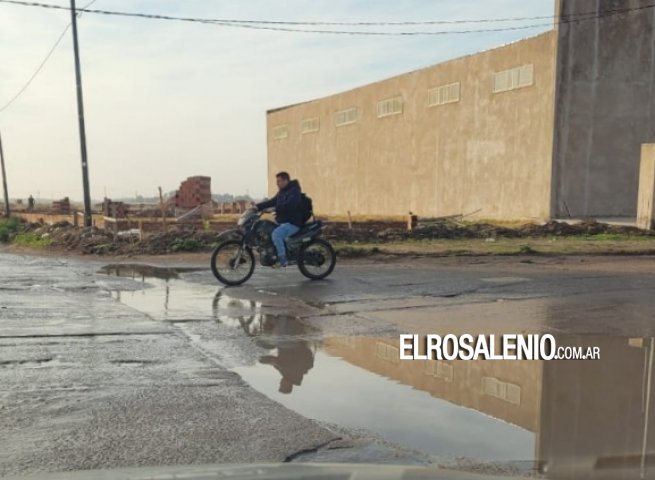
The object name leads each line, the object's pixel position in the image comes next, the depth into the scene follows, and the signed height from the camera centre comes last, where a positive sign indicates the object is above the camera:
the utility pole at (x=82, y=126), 20.88 +2.05
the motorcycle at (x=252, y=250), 10.96 -1.15
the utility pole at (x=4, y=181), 42.25 +0.39
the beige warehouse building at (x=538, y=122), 25.86 +2.87
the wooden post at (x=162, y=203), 18.58 -0.52
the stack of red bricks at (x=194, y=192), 49.26 -0.50
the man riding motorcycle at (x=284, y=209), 10.95 -0.42
